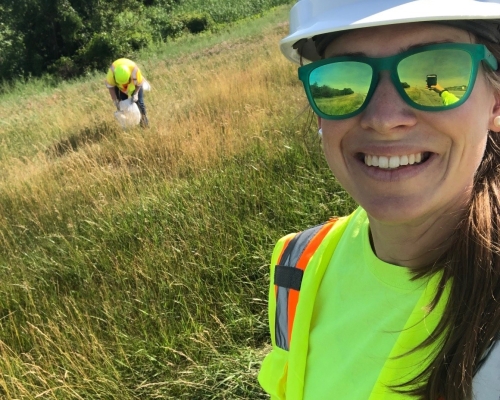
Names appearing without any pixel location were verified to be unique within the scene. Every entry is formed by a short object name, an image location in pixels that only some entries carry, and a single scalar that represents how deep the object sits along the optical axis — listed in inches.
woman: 32.1
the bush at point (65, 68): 1055.0
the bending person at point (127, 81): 295.0
